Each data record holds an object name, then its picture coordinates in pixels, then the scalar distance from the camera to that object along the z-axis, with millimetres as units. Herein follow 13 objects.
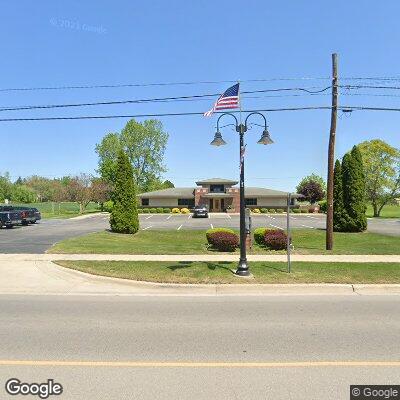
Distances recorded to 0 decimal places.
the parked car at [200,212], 46250
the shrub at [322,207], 56562
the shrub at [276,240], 16188
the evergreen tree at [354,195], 24172
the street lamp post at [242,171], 10672
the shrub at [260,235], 17641
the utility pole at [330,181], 16469
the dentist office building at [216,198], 60938
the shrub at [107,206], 56706
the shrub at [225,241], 15797
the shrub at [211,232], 16922
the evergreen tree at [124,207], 23531
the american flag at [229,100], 11055
